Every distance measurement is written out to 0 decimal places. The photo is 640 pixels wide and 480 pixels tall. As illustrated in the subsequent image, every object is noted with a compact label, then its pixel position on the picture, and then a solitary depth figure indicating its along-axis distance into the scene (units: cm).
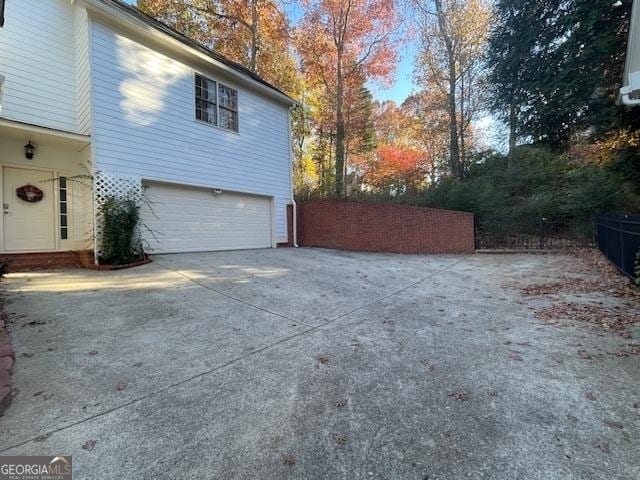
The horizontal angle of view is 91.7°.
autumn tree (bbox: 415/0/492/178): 1546
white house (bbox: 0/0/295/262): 666
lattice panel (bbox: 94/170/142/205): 673
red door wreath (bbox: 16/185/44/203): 670
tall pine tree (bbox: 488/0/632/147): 848
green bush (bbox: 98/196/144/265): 651
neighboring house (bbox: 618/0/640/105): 493
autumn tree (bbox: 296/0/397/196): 1550
